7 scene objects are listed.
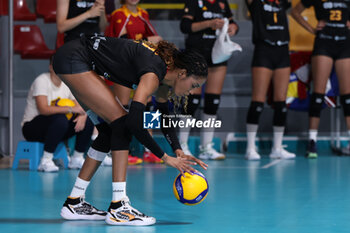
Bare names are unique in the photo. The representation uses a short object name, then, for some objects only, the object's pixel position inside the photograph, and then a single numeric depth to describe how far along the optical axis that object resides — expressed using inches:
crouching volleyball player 247.1
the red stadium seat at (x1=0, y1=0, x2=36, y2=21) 607.8
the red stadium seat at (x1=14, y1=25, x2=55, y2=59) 600.7
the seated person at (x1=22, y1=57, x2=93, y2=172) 435.8
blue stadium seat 451.8
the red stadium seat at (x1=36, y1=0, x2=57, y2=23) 610.5
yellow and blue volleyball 254.7
